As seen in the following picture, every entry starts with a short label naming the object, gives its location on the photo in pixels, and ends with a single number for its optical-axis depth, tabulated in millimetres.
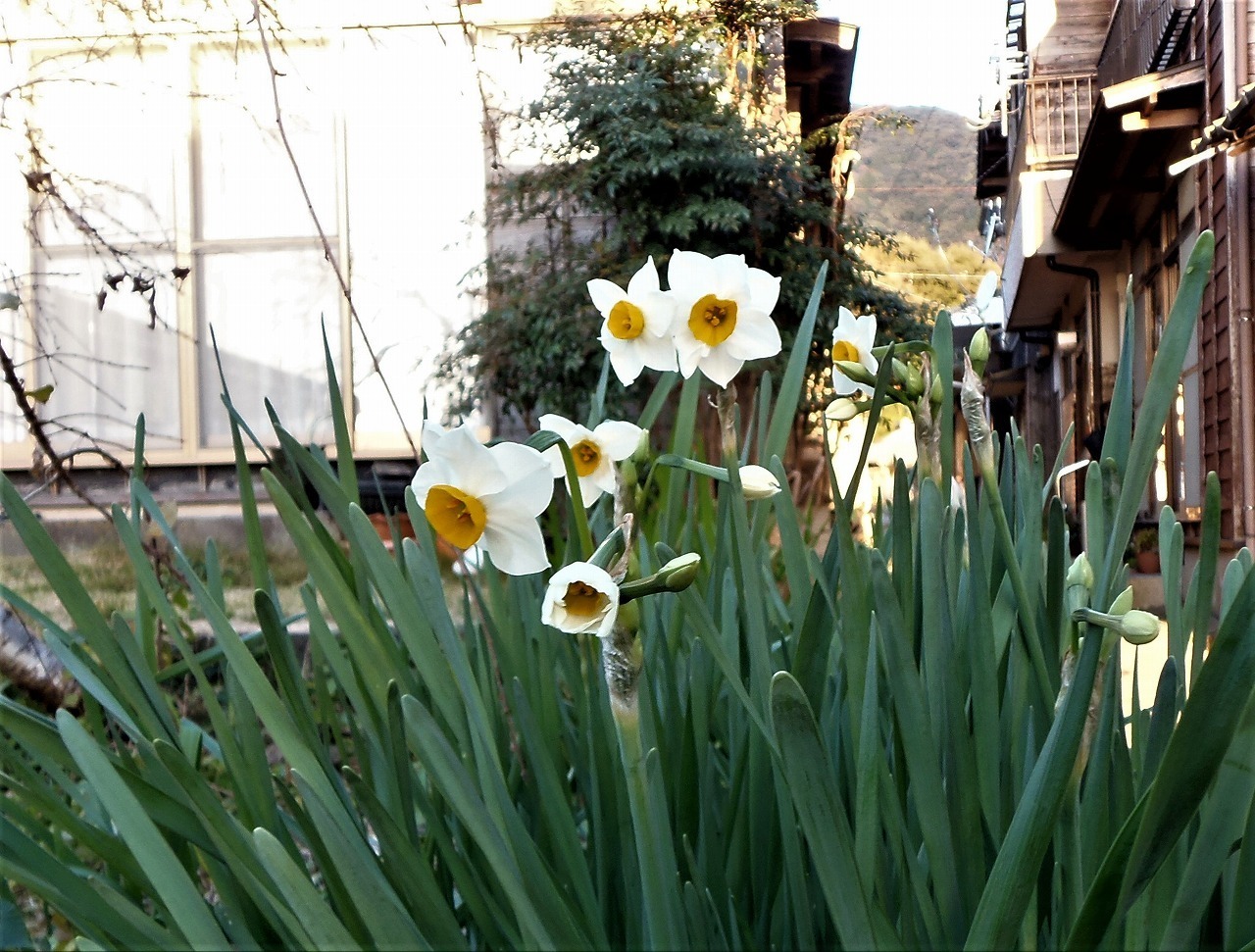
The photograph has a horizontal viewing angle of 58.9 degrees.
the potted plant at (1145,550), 5133
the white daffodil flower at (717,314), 580
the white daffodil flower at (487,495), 411
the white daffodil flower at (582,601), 329
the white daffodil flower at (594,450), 528
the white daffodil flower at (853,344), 662
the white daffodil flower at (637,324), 584
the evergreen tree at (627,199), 4863
